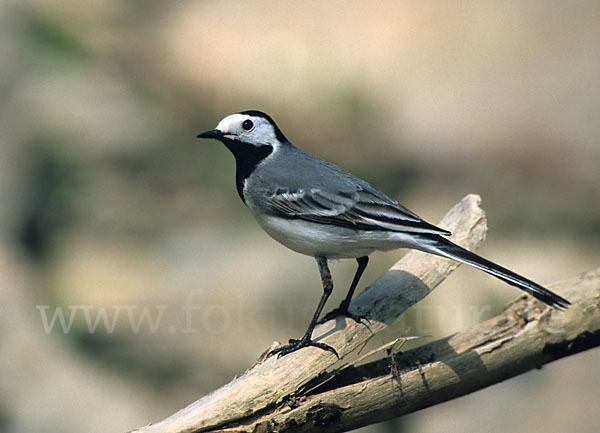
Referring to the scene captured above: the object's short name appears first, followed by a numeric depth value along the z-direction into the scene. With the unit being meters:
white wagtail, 8.23
